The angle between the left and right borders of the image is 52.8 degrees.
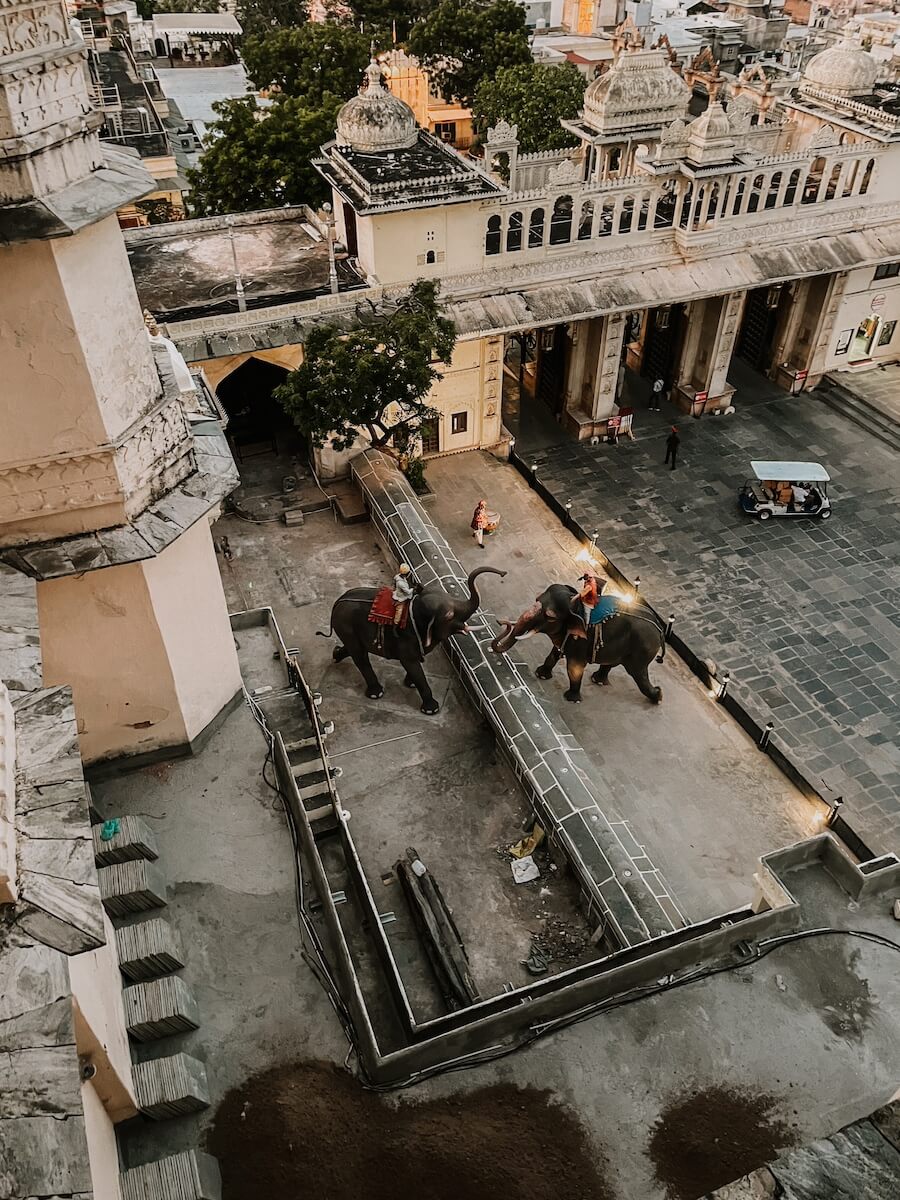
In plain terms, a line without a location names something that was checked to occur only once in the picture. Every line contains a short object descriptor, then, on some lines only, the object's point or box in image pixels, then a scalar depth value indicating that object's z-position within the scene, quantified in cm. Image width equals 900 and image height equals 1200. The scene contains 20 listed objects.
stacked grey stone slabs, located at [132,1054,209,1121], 1006
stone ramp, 1473
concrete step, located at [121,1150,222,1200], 929
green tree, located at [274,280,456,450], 2267
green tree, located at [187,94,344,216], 3428
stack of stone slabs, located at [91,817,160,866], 1232
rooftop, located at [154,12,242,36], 6309
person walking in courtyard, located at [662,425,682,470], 3003
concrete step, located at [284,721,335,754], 1534
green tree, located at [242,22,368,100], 4253
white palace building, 2533
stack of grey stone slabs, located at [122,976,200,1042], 1075
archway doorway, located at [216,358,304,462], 2841
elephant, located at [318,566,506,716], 1862
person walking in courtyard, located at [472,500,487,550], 2620
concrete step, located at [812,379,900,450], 3222
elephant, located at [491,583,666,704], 1967
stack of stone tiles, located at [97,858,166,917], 1181
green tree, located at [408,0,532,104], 4834
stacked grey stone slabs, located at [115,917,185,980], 1121
